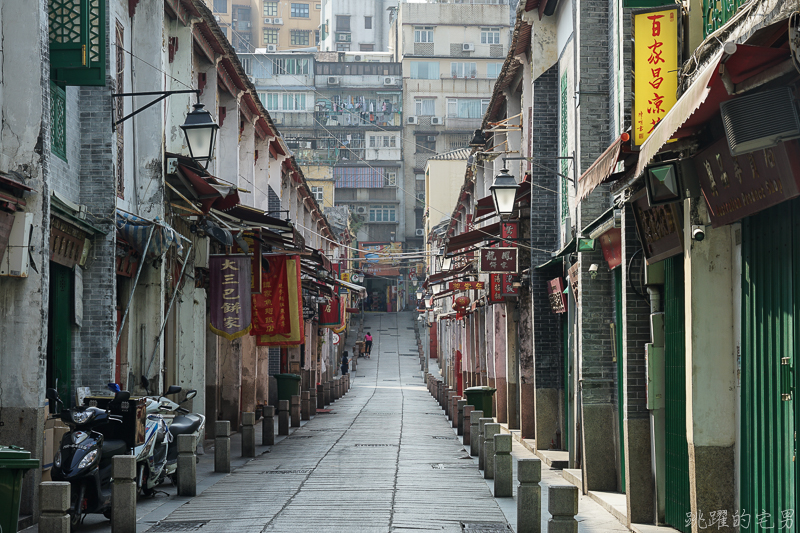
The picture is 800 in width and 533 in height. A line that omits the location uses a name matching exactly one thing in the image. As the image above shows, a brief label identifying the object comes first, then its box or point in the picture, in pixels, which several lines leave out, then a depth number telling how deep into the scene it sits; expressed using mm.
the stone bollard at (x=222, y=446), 16094
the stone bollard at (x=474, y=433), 18609
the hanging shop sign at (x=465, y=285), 29050
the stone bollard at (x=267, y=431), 21078
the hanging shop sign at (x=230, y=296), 19969
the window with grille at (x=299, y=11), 99625
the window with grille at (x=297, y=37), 99812
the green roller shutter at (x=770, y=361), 7445
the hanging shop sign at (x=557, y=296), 18109
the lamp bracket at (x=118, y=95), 14355
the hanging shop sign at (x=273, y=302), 22938
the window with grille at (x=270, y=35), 98688
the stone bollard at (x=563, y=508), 8969
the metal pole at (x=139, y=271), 15326
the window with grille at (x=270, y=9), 98688
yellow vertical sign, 10062
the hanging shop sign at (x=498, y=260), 22156
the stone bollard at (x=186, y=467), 13719
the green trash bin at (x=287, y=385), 30484
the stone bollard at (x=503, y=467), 13414
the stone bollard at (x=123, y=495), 10648
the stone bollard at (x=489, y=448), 15120
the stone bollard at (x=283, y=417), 23244
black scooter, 10852
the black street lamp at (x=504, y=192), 17703
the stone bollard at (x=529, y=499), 10547
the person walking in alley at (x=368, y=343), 67312
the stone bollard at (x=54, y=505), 9305
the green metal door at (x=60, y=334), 14344
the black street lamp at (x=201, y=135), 16094
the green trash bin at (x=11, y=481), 8305
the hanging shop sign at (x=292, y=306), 22938
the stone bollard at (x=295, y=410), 26109
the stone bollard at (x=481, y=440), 16625
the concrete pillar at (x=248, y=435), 18484
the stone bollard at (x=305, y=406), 29344
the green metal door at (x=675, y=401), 10430
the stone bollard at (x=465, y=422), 21078
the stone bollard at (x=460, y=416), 23266
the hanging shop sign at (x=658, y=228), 10106
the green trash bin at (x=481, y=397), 24172
